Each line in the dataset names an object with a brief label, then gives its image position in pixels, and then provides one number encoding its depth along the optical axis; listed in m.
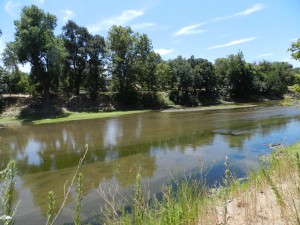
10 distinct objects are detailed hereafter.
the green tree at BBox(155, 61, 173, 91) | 52.09
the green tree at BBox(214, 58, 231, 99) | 60.62
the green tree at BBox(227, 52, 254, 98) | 60.34
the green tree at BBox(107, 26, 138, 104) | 49.66
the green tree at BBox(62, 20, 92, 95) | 47.94
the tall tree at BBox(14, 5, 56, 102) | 40.91
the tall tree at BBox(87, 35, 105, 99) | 48.19
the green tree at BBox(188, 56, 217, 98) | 54.03
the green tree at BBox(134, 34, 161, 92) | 51.19
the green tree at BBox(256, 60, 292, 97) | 65.06
